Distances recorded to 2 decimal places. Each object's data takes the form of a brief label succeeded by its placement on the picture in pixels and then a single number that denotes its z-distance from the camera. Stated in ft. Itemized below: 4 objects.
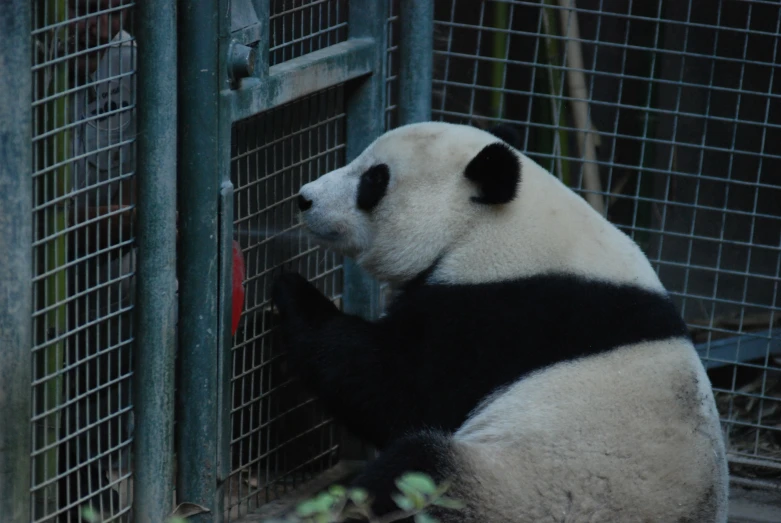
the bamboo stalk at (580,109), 36.88
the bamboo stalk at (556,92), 34.99
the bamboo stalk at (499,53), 35.60
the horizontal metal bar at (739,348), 35.50
